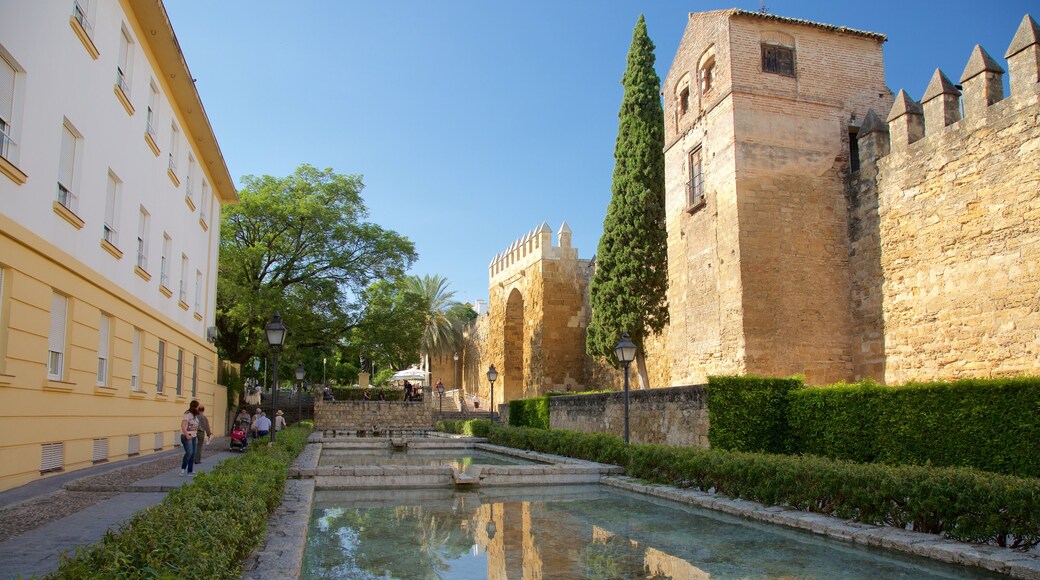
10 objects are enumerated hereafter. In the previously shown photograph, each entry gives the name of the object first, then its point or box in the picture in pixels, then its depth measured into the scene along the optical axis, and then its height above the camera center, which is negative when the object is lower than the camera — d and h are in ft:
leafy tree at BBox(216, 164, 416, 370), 88.02 +16.74
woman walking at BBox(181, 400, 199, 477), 34.71 -2.24
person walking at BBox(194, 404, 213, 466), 37.94 -2.10
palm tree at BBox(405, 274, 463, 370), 162.70 +13.18
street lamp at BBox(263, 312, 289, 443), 42.52 +3.38
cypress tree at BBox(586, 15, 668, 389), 80.84 +18.66
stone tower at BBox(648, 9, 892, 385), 51.01 +14.26
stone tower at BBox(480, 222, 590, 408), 114.62 +12.72
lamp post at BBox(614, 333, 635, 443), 44.37 +2.41
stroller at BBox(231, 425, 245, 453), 50.75 -3.36
